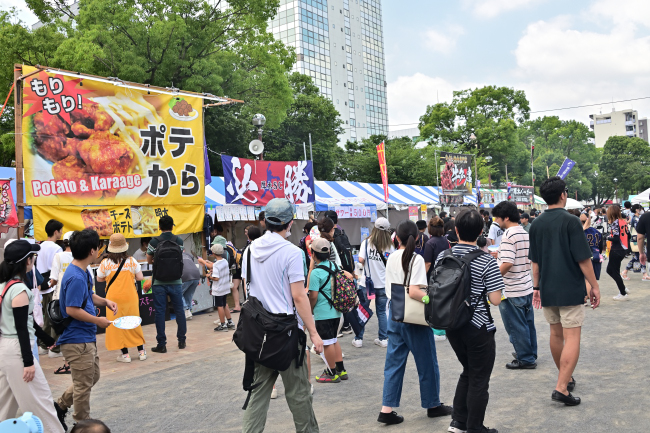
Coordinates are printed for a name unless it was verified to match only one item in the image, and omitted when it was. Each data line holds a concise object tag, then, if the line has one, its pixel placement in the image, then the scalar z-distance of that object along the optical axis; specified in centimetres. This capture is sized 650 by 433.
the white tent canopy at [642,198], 2582
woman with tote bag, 415
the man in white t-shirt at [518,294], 571
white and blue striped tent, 1395
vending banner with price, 865
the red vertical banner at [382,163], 1742
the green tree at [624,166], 6506
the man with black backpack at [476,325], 366
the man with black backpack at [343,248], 686
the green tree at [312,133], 3556
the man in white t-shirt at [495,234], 1004
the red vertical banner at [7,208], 886
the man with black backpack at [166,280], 762
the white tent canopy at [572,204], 2861
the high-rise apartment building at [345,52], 7225
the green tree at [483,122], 4797
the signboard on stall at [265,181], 1180
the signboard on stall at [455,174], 2261
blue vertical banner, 2330
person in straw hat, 698
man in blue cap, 338
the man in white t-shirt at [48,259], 741
